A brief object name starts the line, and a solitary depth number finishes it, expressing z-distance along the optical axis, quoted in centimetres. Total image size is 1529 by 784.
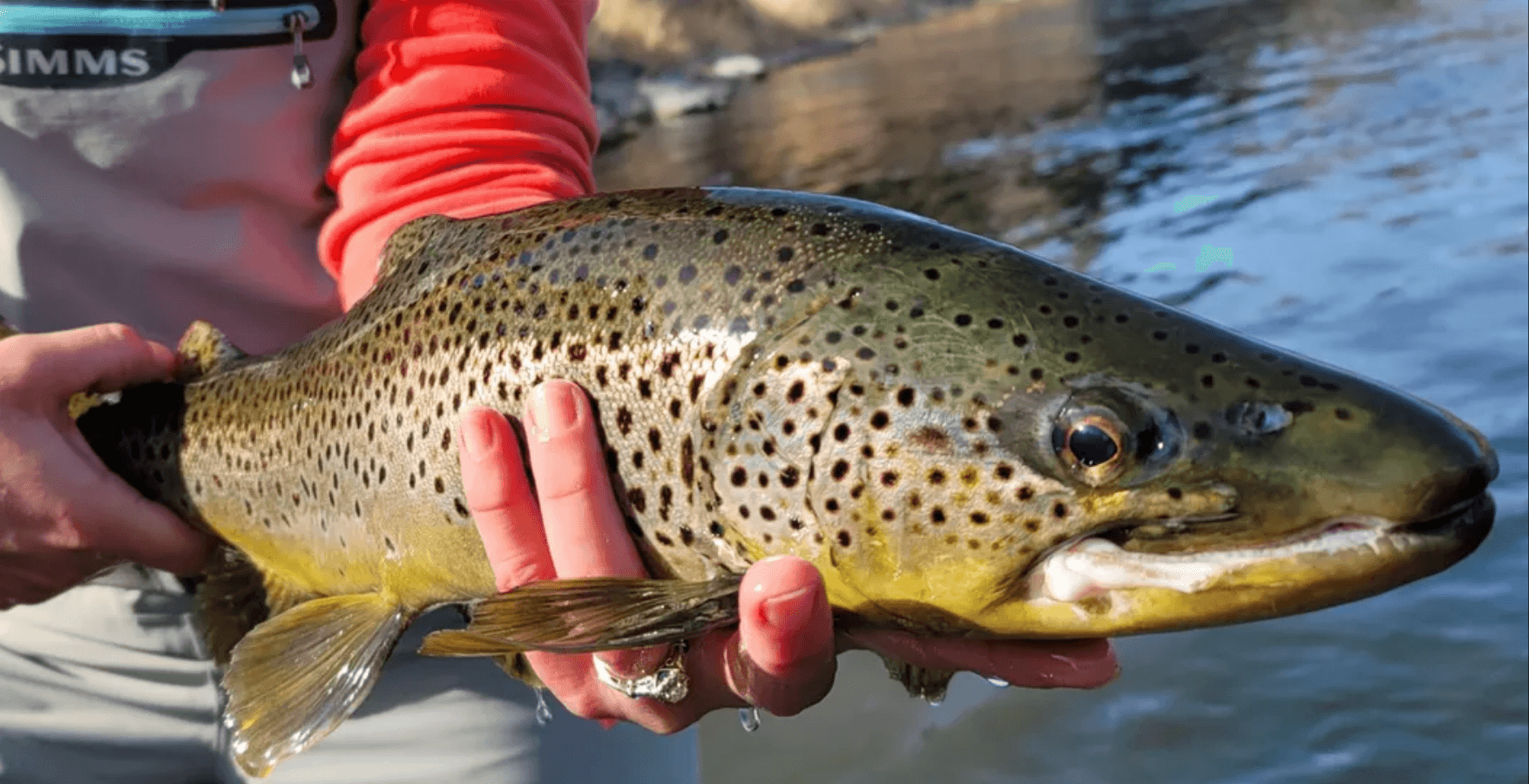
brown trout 68
